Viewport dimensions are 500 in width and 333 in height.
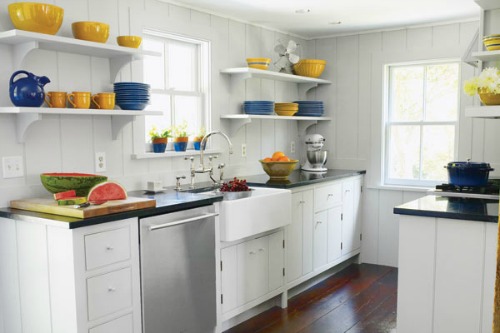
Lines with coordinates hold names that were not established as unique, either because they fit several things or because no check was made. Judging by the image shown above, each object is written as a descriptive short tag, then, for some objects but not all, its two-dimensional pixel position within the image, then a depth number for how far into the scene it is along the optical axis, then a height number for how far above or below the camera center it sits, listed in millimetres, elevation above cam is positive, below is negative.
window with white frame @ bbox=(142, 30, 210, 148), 3492 +363
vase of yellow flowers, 2617 +216
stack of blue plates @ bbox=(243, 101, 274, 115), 4121 +178
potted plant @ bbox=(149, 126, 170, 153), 3412 -74
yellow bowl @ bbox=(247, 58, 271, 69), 4051 +539
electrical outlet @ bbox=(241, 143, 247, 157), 4254 -182
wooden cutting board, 2291 -372
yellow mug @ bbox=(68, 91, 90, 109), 2701 +167
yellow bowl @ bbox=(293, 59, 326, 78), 4758 +584
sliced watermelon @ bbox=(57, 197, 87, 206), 2412 -346
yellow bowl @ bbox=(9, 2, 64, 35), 2430 +562
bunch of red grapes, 3449 -400
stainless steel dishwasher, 2576 -784
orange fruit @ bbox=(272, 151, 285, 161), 4062 -223
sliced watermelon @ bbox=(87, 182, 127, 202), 2508 -323
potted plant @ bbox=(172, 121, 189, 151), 3580 -57
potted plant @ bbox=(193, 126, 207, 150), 3777 -69
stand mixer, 4699 -226
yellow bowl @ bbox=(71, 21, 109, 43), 2709 +544
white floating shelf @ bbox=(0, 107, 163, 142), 2428 +91
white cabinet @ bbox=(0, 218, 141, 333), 2246 -700
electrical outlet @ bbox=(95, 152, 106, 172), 3031 -197
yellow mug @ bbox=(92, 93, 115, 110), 2838 +169
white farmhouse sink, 3080 -556
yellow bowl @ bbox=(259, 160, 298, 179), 3967 -319
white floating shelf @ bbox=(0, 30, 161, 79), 2428 +448
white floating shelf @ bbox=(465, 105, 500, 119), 2617 +82
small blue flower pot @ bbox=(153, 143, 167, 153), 3410 -122
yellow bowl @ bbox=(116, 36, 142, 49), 2962 +528
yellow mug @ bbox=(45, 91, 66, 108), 2619 +163
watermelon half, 2584 -273
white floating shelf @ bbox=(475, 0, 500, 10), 2885 +723
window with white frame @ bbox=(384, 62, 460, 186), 4582 +54
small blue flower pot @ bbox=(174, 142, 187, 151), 3578 -121
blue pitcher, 2453 +197
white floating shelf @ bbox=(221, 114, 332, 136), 3949 +79
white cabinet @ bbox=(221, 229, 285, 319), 3195 -975
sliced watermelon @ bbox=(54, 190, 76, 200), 2488 -325
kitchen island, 2391 -696
